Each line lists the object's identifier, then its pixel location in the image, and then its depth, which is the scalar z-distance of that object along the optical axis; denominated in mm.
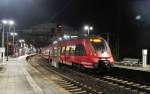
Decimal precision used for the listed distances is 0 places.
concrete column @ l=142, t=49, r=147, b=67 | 15742
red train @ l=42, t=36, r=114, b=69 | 10922
